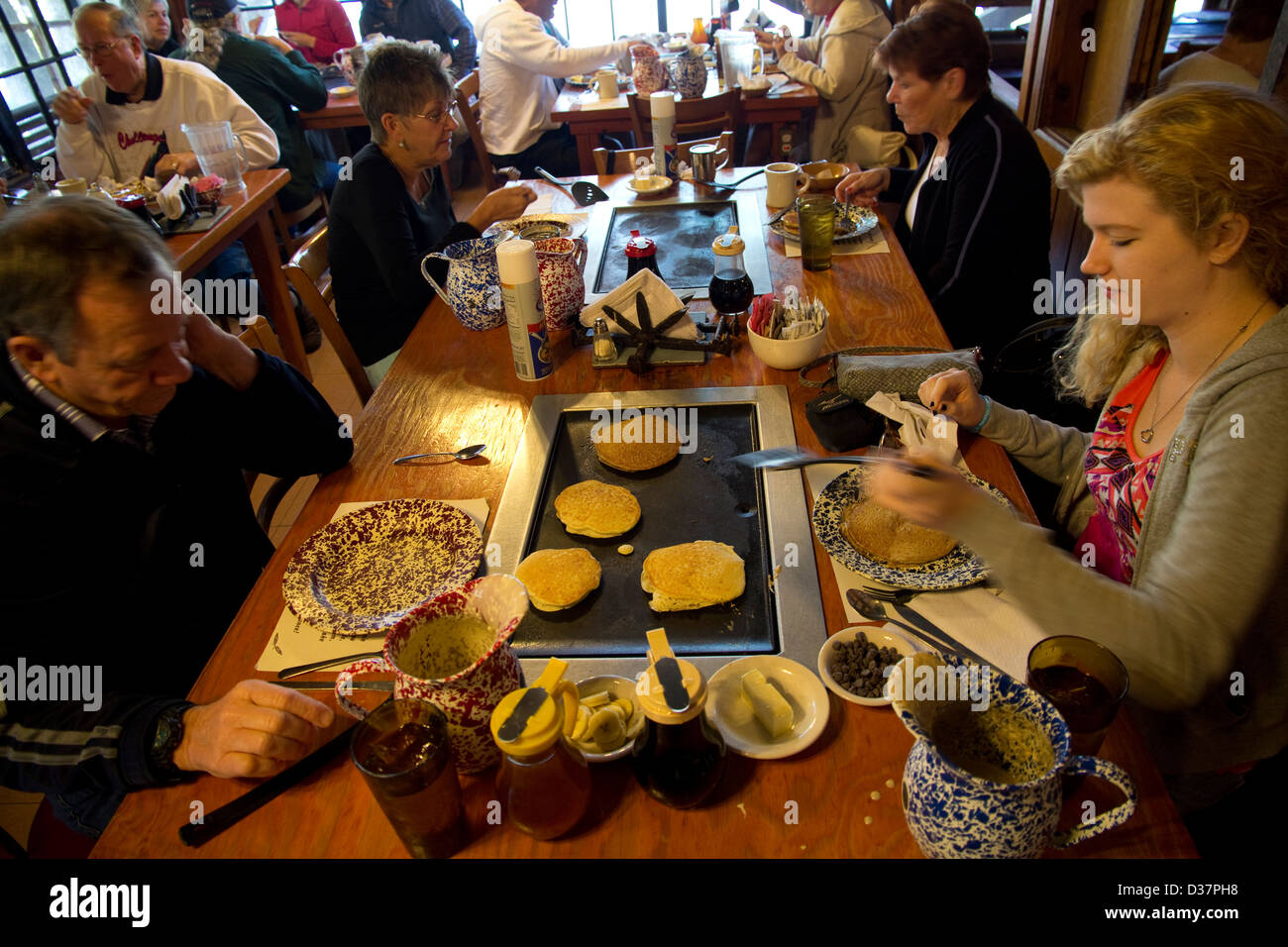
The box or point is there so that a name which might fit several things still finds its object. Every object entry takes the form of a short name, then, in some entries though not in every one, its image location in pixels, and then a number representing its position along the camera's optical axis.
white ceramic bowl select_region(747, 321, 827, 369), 1.69
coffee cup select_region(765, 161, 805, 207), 2.53
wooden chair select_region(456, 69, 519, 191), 3.95
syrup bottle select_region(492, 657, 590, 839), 0.76
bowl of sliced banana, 0.95
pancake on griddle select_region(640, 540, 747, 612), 1.18
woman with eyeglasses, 2.27
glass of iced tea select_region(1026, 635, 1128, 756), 0.86
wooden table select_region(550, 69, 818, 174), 4.01
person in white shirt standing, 4.18
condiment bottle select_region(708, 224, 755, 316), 1.83
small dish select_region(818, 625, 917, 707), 1.04
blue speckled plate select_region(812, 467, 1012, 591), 1.17
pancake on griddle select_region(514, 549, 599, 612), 1.18
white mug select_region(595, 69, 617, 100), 4.18
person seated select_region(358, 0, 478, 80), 5.65
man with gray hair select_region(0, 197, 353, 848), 1.01
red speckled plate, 1.23
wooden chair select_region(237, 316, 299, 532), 1.66
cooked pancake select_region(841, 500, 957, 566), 1.21
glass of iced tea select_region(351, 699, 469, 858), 0.81
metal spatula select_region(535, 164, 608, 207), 2.77
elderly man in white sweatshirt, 3.36
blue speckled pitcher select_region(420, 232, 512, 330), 1.96
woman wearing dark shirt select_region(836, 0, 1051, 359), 2.18
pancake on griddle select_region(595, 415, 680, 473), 1.48
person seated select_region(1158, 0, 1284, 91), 2.55
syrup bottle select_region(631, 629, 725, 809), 0.85
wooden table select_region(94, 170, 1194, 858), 0.88
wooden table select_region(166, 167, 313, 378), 2.81
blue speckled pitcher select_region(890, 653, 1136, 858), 0.74
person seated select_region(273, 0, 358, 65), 5.55
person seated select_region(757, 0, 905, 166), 3.85
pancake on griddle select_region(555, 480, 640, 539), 1.33
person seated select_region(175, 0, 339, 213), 4.27
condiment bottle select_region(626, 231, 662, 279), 2.02
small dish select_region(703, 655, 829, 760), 0.97
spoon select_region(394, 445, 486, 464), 1.55
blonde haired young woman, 0.95
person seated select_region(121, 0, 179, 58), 4.11
